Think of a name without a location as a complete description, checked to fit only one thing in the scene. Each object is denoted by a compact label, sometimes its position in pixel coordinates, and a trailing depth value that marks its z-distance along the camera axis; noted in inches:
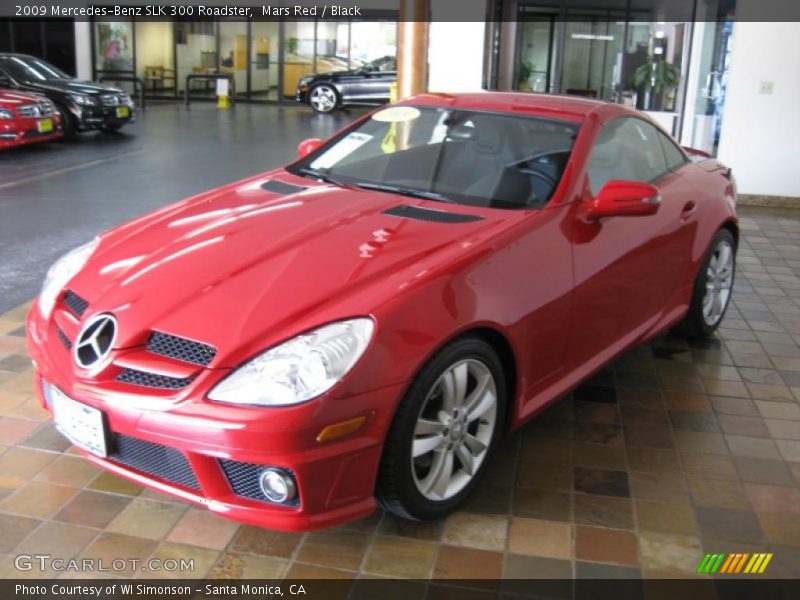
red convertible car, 97.6
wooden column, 271.6
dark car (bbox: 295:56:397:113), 818.2
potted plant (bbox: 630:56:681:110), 467.8
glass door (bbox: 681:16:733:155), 401.7
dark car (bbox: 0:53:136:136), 535.8
